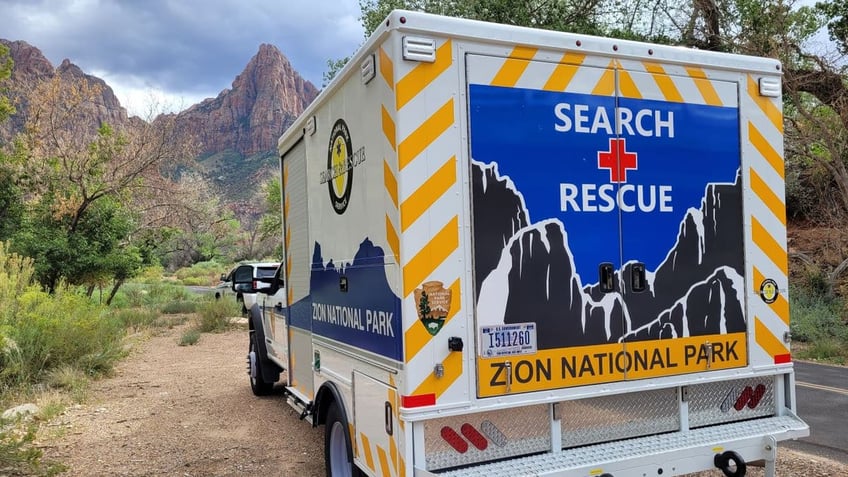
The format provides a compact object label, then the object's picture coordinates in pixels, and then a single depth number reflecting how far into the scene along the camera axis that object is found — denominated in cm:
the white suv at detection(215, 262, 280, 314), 716
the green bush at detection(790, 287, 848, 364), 1096
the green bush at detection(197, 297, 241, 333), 1681
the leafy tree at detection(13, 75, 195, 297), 1736
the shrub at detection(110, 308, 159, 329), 1705
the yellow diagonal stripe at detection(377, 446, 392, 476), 352
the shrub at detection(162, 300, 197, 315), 2036
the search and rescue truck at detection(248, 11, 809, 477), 336
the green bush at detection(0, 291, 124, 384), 863
